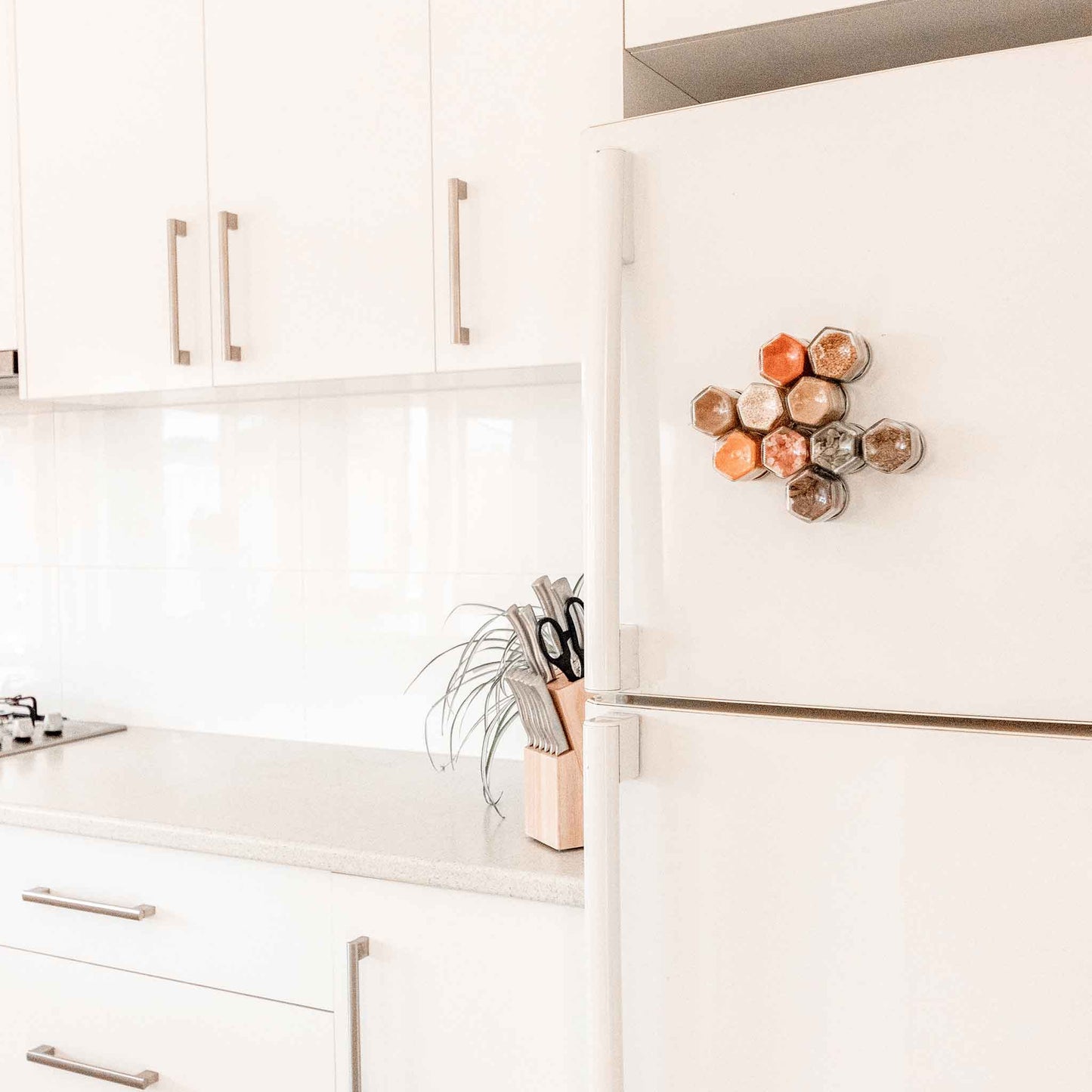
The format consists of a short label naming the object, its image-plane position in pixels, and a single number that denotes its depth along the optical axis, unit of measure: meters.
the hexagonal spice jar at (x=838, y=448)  1.00
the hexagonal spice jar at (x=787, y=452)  1.01
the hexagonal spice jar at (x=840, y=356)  1.00
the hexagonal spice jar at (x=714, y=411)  1.05
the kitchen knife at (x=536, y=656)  1.48
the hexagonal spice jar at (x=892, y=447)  0.98
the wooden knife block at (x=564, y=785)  1.41
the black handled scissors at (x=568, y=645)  1.50
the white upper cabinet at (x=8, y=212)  1.98
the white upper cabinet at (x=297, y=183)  1.54
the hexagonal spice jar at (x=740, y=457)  1.03
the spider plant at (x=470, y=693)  1.86
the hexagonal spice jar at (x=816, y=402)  0.99
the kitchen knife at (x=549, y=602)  1.53
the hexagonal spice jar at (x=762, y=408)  1.02
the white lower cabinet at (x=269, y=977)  1.34
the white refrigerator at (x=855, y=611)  0.95
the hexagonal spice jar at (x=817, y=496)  1.01
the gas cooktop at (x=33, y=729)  2.09
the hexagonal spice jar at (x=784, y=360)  1.01
